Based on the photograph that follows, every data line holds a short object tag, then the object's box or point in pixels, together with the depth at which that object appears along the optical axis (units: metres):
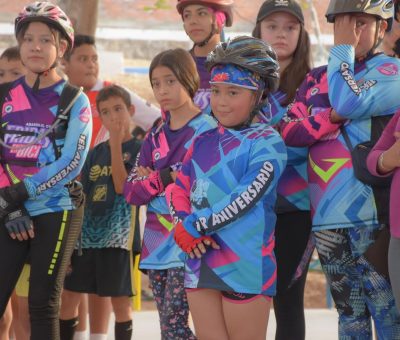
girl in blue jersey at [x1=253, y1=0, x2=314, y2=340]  8.78
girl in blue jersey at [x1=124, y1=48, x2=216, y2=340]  8.88
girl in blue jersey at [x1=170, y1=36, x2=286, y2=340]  7.50
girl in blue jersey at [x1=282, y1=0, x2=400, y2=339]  7.82
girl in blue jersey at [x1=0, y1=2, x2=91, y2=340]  9.05
